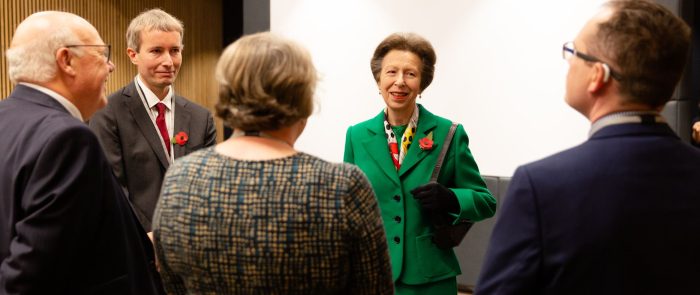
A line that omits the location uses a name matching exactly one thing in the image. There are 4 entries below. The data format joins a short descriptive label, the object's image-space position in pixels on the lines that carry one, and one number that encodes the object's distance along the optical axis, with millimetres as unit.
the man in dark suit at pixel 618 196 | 1348
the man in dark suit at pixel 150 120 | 3039
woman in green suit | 2504
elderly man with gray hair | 1751
